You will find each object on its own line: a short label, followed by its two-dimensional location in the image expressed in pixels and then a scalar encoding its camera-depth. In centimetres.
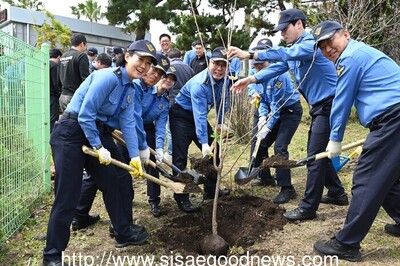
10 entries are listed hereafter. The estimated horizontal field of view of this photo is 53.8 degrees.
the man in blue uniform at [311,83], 385
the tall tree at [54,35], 1380
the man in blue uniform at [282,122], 458
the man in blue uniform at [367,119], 292
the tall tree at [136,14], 1705
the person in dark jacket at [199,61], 776
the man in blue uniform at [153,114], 394
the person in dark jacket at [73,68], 602
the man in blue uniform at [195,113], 422
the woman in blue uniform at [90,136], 304
